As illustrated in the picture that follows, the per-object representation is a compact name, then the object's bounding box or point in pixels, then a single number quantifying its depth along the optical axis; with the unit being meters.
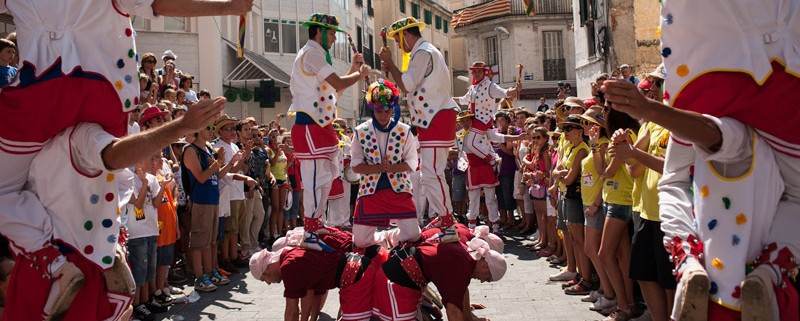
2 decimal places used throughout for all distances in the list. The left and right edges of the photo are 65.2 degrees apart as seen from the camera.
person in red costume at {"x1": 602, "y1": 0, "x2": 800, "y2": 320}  2.61
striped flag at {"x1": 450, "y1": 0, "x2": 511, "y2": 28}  34.72
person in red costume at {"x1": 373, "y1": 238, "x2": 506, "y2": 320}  5.02
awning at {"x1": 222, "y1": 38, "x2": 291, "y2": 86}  24.77
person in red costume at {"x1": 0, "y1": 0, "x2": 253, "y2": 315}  2.86
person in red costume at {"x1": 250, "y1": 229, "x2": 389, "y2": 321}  5.09
